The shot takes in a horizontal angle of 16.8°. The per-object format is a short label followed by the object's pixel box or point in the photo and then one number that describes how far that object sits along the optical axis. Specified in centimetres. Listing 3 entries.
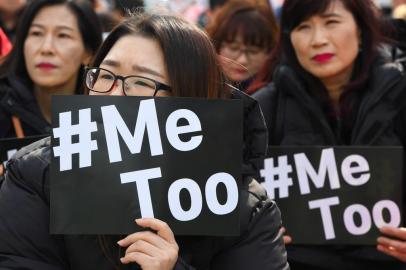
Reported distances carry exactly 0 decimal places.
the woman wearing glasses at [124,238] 388
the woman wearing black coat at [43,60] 662
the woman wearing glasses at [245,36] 858
